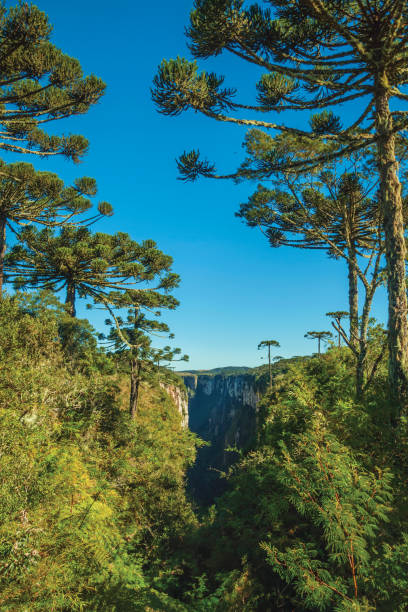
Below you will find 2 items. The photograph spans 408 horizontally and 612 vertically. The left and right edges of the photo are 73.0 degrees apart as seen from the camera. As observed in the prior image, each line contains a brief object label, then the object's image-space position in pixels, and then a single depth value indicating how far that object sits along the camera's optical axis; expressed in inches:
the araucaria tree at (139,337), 702.5
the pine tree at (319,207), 261.7
